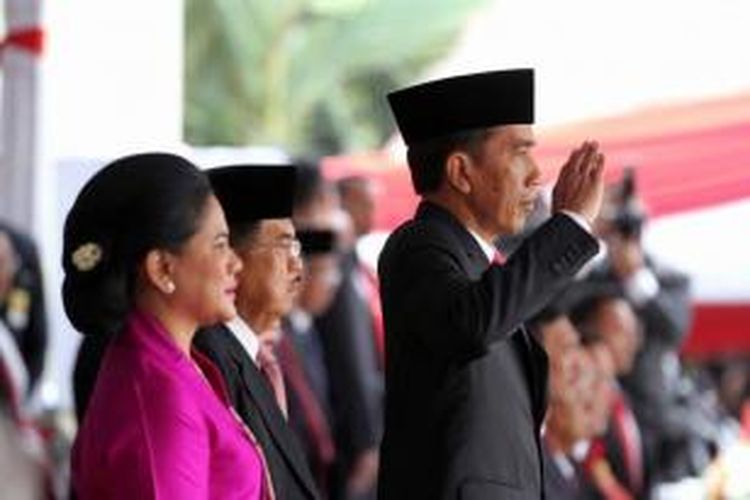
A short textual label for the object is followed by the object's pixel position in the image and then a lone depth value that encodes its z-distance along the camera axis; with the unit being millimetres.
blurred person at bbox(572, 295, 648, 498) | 14582
